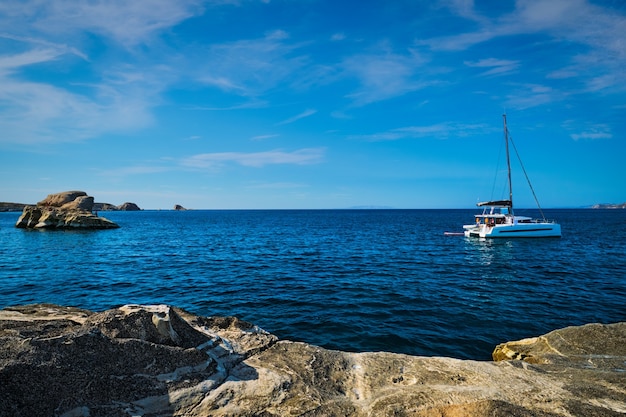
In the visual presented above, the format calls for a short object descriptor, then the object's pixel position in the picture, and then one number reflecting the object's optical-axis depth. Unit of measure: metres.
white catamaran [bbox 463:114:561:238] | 43.59
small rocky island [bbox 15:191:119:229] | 60.62
